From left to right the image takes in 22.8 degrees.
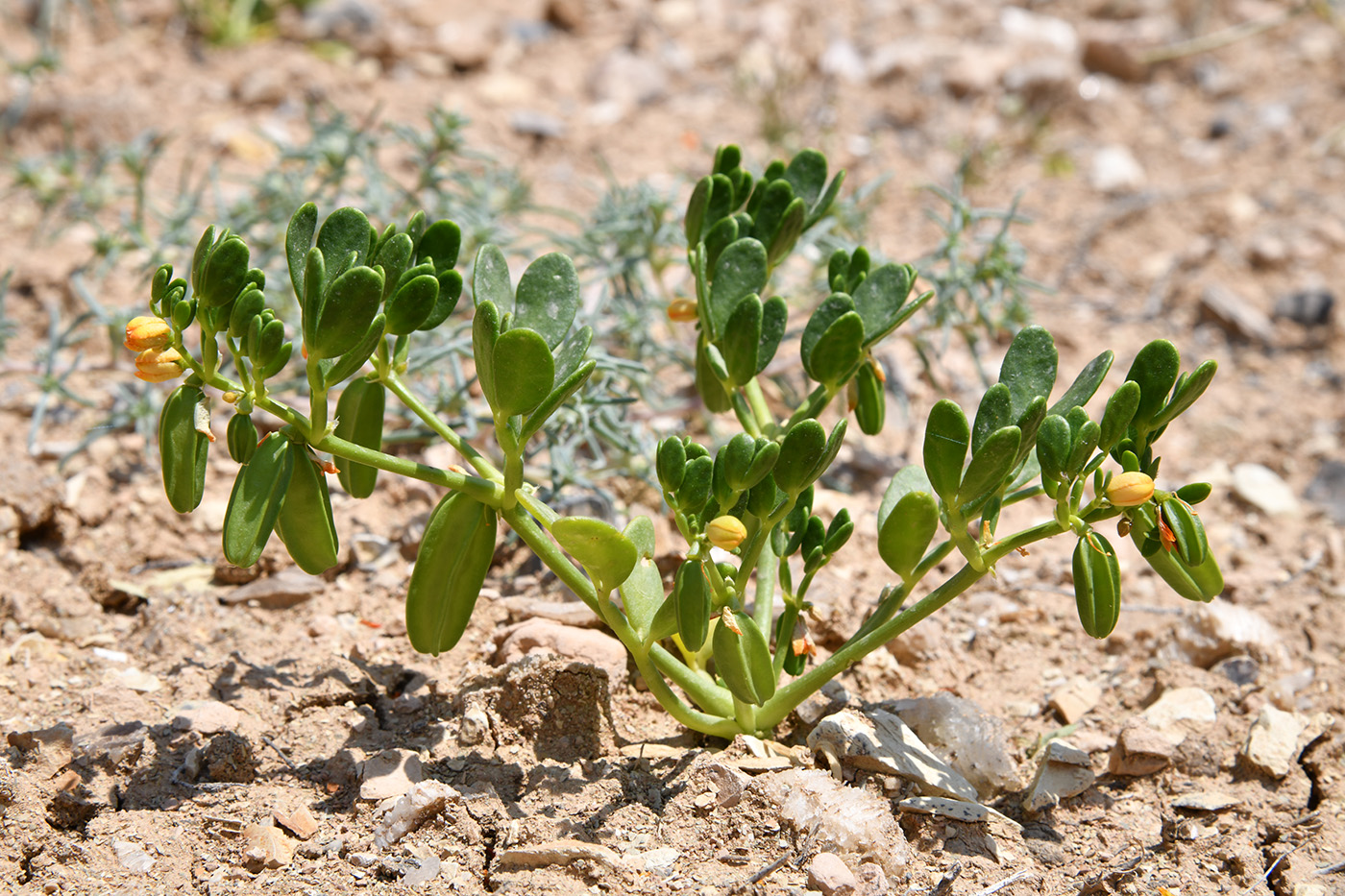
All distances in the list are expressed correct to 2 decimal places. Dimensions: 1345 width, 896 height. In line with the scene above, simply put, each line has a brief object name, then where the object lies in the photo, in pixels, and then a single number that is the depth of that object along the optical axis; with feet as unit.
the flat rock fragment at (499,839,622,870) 1.99
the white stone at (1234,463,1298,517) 2.55
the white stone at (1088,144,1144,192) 3.81
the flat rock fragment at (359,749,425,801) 2.05
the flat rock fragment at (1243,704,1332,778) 2.14
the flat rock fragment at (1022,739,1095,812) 2.10
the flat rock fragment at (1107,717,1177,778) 2.14
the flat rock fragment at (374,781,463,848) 2.02
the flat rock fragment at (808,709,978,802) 2.07
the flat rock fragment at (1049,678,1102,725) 2.22
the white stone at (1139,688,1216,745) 2.17
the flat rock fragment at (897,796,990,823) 2.06
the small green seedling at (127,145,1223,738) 1.92
